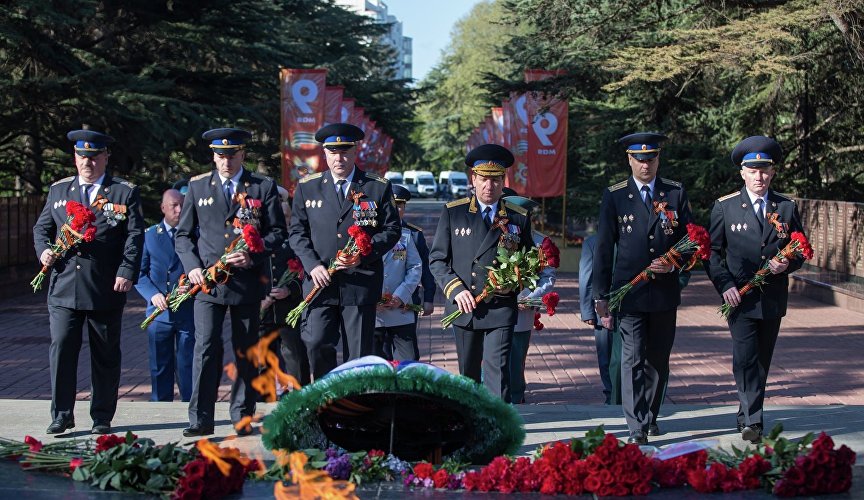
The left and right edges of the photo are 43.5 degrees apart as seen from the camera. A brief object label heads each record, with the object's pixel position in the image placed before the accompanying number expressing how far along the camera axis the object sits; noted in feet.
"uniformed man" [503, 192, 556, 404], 26.58
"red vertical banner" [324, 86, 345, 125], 89.45
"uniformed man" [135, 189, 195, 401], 27.91
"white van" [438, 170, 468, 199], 248.52
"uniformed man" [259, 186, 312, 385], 27.63
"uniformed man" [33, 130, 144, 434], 23.13
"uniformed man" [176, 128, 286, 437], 22.95
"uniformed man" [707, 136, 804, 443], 23.25
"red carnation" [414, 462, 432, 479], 16.06
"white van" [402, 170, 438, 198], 278.87
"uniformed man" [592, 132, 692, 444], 22.77
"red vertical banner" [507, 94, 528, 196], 83.10
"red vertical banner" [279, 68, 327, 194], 81.00
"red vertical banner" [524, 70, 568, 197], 80.94
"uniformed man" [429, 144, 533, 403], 22.72
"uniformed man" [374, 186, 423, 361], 27.40
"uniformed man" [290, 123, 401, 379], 23.38
